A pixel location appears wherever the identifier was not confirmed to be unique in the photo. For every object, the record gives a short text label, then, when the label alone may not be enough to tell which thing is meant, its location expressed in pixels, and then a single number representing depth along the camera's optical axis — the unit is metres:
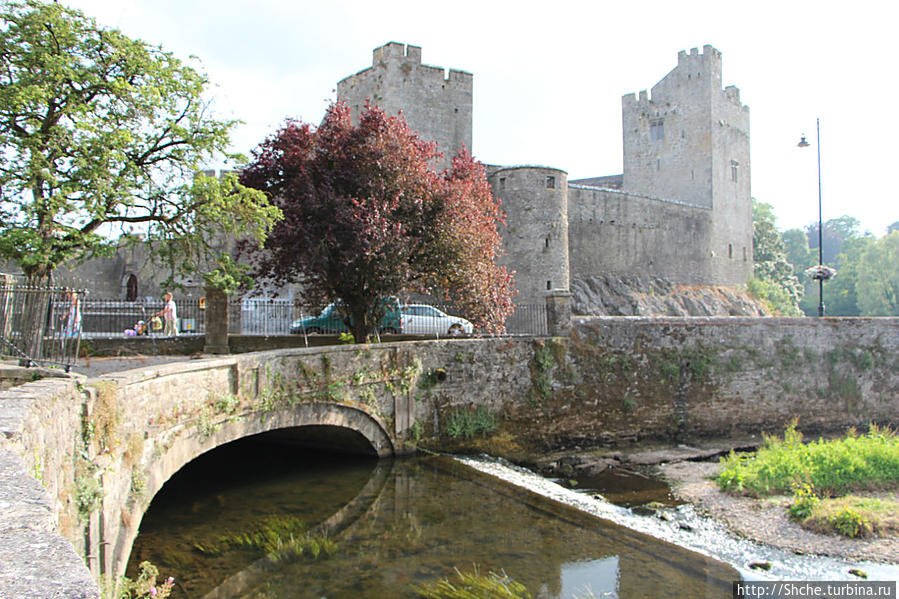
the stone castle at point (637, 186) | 26.39
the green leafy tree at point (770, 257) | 47.66
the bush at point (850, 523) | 9.96
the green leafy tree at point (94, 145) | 10.21
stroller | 16.16
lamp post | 20.64
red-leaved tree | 13.49
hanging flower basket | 20.64
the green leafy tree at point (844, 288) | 54.16
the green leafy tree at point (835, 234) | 82.94
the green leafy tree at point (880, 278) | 48.22
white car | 19.17
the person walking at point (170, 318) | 15.20
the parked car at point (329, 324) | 18.16
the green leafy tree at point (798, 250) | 69.19
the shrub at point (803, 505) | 10.59
